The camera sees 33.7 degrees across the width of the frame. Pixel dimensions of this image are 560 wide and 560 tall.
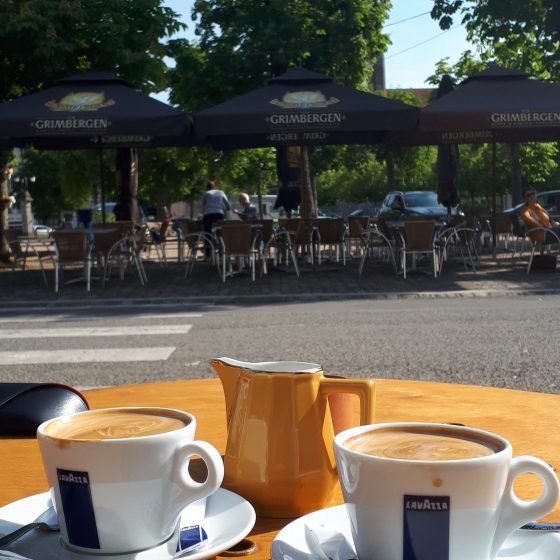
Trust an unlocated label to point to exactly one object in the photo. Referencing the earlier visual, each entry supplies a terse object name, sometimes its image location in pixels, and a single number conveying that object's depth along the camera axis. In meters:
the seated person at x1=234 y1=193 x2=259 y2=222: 22.93
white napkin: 1.08
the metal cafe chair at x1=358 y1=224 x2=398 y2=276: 15.81
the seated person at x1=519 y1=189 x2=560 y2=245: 15.62
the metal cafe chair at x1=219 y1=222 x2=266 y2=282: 14.39
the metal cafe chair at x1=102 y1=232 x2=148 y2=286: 14.73
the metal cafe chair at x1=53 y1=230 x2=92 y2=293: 13.99
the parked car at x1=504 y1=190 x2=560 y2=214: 35.84
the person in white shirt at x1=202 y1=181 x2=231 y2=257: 18.52
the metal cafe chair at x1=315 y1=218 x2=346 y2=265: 16.69
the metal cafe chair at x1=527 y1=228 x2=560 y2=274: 15.50
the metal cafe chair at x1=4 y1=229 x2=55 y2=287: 15.23
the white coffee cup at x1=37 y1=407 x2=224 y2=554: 1.12
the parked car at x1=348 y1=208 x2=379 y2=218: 49.90
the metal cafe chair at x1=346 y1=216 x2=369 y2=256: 18.13
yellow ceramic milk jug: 1.28
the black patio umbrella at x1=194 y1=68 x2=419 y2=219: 13.68
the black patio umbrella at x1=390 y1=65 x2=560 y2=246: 13.84
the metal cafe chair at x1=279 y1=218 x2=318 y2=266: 16.30
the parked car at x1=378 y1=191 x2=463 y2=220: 25.83
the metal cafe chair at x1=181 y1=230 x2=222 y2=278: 16.52
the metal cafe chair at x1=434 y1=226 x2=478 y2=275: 15.80
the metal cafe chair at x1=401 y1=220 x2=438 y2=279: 14.48
